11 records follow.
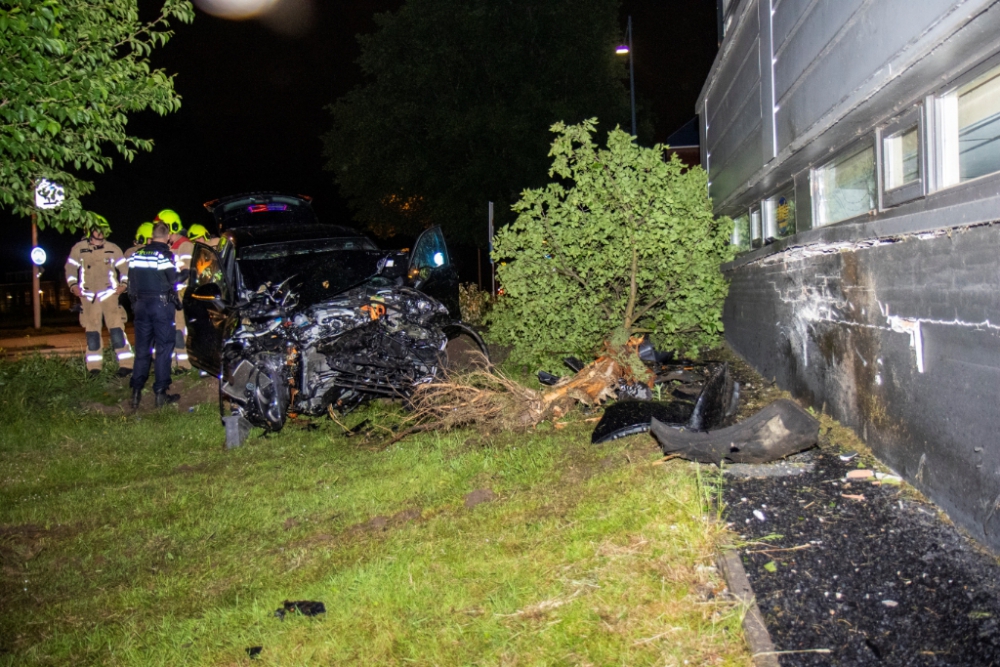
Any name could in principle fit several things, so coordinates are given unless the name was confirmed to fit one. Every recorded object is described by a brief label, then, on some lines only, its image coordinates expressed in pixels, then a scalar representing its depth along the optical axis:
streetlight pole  18.43
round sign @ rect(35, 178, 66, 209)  6.35
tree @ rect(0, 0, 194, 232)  5.53
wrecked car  6.23
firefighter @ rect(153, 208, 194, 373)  9.52
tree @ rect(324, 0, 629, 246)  20.81
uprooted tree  6.50
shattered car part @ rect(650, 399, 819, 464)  4.09
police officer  8.07
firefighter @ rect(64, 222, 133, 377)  9.48
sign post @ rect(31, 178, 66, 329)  6.34
